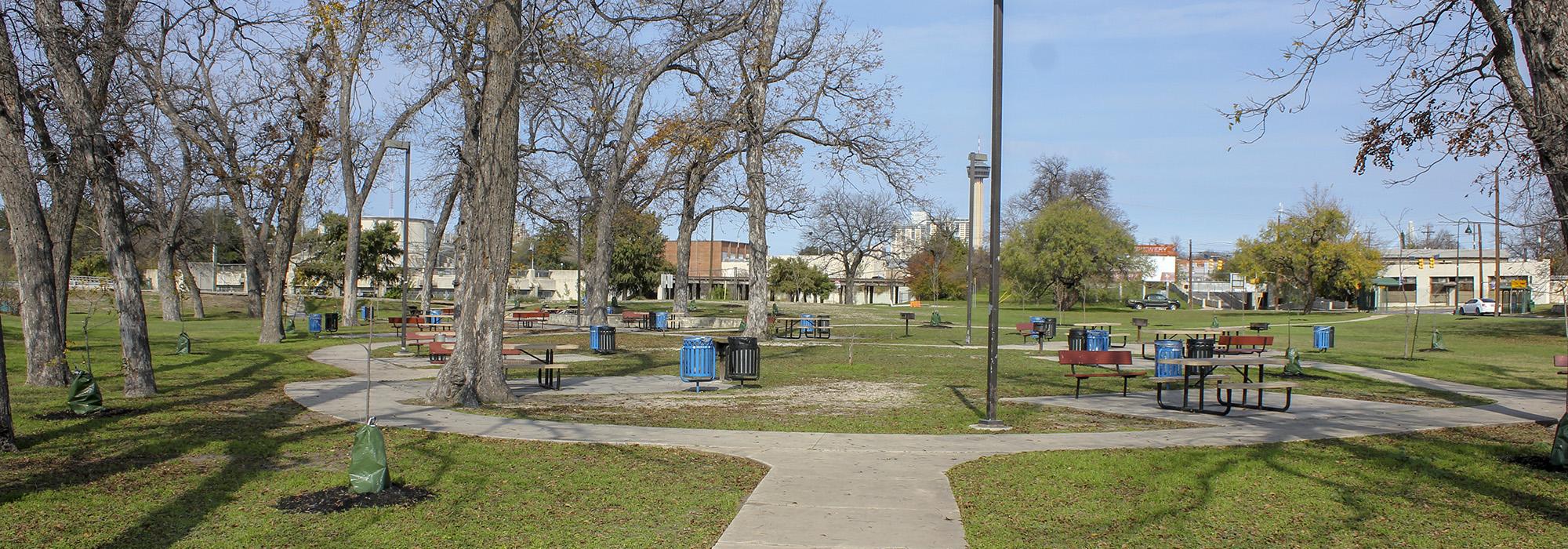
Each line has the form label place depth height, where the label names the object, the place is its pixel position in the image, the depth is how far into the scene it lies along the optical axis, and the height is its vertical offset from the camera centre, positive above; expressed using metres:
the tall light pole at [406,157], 24.73 +4.11
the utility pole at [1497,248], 55.91 +2.81
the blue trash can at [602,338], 25.36 -1.23
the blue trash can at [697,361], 16.34 -1.16
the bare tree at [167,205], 29.59 +2.80
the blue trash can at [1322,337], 27.20 -1.12
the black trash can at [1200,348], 19.25 -1.03
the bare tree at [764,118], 27.42 +4.88
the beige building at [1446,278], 83.81 +1.62
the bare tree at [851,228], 81.62 +5.28
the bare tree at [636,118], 27.64 +5.52
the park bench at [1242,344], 19.69 -0.97
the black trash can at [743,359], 17.28 -1.19
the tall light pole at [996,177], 11.19 +1.29
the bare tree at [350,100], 13.01 +3.46
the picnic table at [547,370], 15.23 -1.42
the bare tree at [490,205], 13.50 +1.14
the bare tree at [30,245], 11.52 +0.52
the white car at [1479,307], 60.66 -0.63
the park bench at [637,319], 37.00 -1.09
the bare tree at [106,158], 12.68 +1.67
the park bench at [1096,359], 15.49 -1.01
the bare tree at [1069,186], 90.38 +9.86
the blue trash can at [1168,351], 17.66 -1.08
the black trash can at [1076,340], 25.47 -1.18
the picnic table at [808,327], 33.50 -1.20
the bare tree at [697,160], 26.94 +4.27
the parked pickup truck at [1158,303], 81.70 -0.66
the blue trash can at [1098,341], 24.52 -1.16
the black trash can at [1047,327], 28.31 -1.02
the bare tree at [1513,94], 8.33 +2.00
